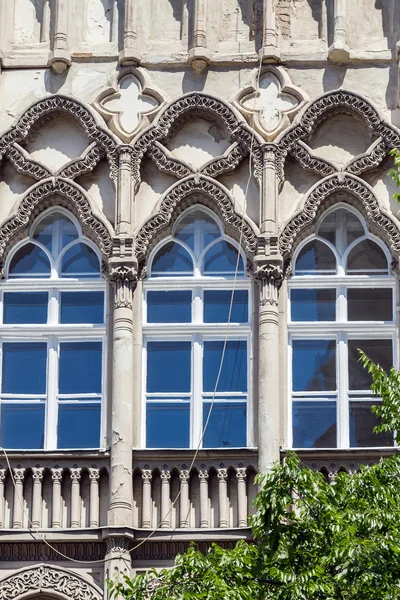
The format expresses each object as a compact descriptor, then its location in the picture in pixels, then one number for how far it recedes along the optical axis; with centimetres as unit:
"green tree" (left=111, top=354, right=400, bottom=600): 2319
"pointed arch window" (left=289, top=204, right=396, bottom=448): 2952
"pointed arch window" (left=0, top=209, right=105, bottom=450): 2962
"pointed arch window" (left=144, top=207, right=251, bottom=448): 2952
